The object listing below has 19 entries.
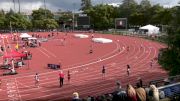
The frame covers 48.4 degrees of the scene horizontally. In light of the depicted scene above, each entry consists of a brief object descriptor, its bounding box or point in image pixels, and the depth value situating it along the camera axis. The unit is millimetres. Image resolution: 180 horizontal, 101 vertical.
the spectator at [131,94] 6719
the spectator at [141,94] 6871
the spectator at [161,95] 7249
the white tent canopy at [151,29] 41563
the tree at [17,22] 58615
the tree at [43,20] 57892
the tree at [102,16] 55789
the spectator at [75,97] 6608
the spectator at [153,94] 6813
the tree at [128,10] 58864
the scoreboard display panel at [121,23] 48561
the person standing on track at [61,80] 15413
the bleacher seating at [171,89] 7601
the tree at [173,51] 10984
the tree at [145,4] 57498
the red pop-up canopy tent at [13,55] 20164
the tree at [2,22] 59140
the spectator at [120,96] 6929
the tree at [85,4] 69878
